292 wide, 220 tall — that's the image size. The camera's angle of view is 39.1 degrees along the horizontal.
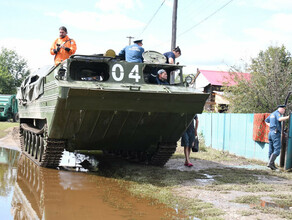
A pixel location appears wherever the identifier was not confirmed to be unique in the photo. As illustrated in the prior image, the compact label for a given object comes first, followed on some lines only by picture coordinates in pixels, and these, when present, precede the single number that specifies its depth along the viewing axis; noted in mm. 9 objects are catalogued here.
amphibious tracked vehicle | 6988
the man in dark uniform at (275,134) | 9250
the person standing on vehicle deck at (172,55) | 8980
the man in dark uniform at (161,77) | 8086
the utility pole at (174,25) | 15586
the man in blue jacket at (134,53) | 8328
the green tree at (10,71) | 48594
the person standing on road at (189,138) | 9148
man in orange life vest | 8969
